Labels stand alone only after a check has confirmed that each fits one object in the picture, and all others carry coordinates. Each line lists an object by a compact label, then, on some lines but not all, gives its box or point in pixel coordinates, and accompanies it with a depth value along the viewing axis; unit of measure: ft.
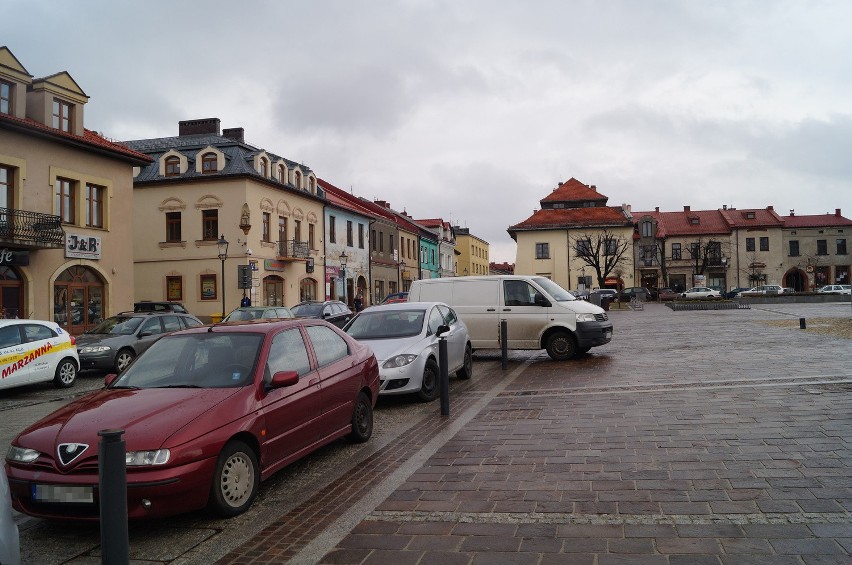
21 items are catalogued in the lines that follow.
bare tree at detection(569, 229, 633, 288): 209.34
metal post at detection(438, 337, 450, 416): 29.30
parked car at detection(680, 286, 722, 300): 211.53
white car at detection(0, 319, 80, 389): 41.78
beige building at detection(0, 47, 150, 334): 75.31
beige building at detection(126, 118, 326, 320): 122.01
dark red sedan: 14.83
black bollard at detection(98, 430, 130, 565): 10.98
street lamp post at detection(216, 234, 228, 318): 104.53
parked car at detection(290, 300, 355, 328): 84.69
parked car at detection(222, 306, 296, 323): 71.72
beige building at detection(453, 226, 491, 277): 330.34
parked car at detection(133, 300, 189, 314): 85.87
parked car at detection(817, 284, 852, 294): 206.88
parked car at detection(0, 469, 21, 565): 10.53
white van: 49.96
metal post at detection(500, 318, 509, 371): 45.98
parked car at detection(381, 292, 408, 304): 102.58
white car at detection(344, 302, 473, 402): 32.91
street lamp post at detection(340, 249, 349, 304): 144.77
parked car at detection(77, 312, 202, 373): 52.47
